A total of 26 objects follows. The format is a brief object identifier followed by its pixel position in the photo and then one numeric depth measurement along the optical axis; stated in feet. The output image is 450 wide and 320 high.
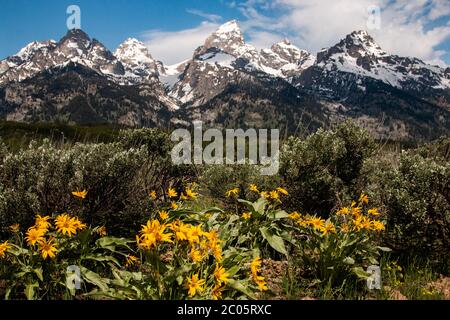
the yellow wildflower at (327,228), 16.52
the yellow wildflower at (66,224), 13.43
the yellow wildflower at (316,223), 16.58
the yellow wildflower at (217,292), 12.12
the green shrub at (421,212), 19.07
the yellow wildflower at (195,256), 12.12
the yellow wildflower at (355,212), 17.27
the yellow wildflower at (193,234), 11.89
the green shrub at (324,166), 24.23
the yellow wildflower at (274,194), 18.71
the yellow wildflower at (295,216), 18.55
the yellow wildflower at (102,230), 16.27
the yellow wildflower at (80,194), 15.02
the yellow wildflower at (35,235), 12.82
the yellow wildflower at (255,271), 12.86
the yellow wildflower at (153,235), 11.09
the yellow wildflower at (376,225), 16.11
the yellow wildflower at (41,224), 13.14
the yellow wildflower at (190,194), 17.75
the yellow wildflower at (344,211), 17.97
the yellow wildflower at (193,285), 11.59
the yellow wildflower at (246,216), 18.47
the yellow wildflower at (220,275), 12.12
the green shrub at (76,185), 18.06
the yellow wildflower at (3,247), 12.97
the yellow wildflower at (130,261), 15.77
